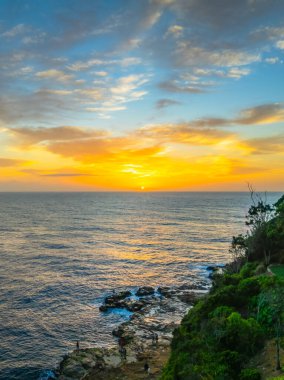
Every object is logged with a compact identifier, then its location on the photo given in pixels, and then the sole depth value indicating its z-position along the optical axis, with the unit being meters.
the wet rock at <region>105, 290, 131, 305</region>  56.72
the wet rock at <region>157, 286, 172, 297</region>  60.34
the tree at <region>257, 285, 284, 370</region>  22.78
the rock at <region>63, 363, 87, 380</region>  34.44
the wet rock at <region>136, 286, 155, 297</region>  61.00
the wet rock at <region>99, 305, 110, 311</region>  53.39
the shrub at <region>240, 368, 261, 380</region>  22.12
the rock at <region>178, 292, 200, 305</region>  57.00
